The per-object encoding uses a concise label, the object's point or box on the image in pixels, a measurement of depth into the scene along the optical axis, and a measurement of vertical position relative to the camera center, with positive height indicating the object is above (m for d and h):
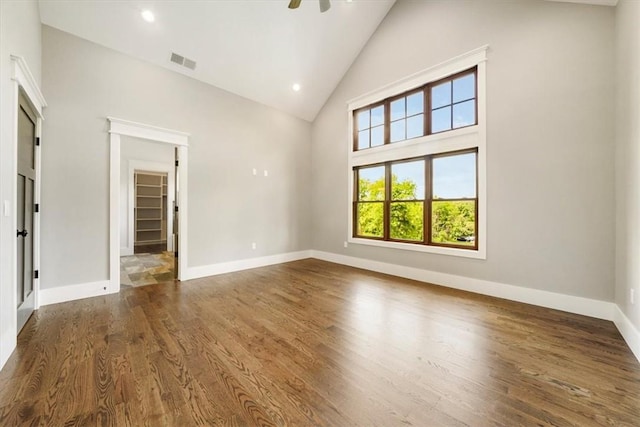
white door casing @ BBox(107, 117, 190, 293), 3.50 +0.63
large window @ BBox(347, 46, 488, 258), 3.61 +0.91
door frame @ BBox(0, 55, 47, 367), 1.92 -0.14
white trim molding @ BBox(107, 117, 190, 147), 3.55 +1.23
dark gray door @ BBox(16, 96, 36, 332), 2.47 +0.03
